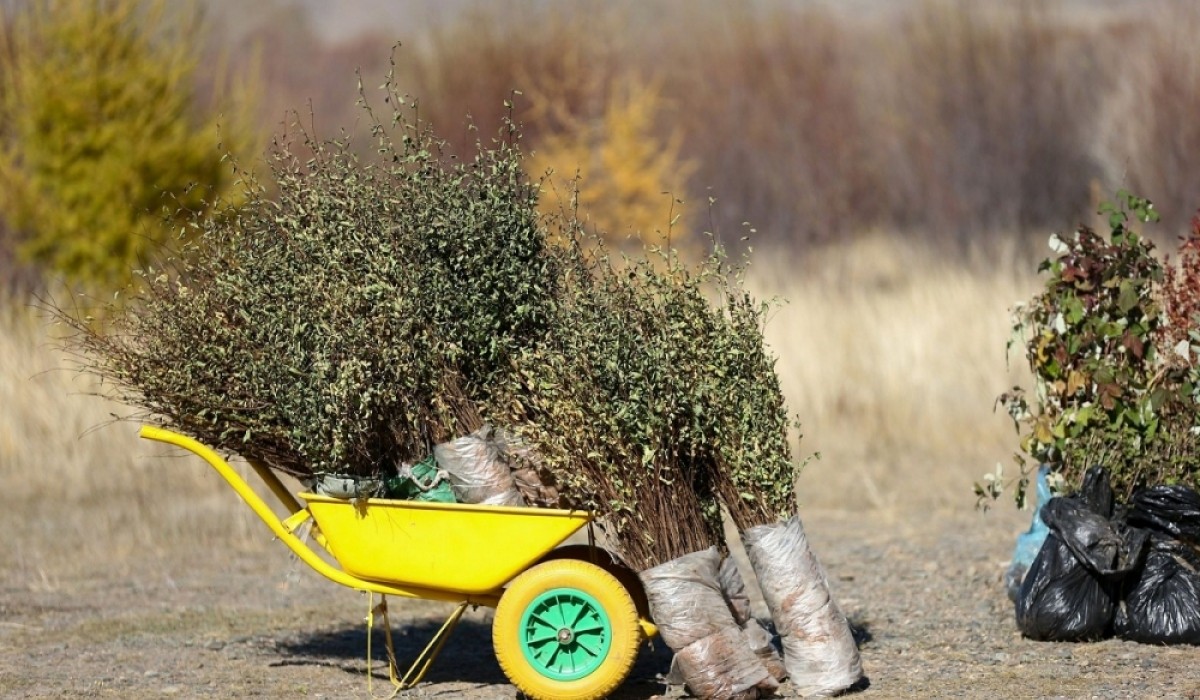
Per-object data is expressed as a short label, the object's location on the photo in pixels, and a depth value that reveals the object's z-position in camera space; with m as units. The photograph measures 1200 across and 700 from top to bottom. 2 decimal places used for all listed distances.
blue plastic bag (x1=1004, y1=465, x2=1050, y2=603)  11.84
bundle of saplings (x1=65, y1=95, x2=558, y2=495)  9.27
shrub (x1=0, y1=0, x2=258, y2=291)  26.17
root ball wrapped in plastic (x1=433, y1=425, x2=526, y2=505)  9.36
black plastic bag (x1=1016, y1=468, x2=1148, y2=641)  10.49
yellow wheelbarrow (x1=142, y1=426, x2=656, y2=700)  9.17
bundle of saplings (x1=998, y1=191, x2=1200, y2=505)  10.92
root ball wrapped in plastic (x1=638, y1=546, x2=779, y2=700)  9.08
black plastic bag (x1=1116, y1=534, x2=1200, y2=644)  10.34
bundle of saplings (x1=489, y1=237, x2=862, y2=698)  9.10
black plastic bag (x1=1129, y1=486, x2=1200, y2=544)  10.48
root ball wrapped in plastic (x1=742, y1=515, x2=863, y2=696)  9.18
